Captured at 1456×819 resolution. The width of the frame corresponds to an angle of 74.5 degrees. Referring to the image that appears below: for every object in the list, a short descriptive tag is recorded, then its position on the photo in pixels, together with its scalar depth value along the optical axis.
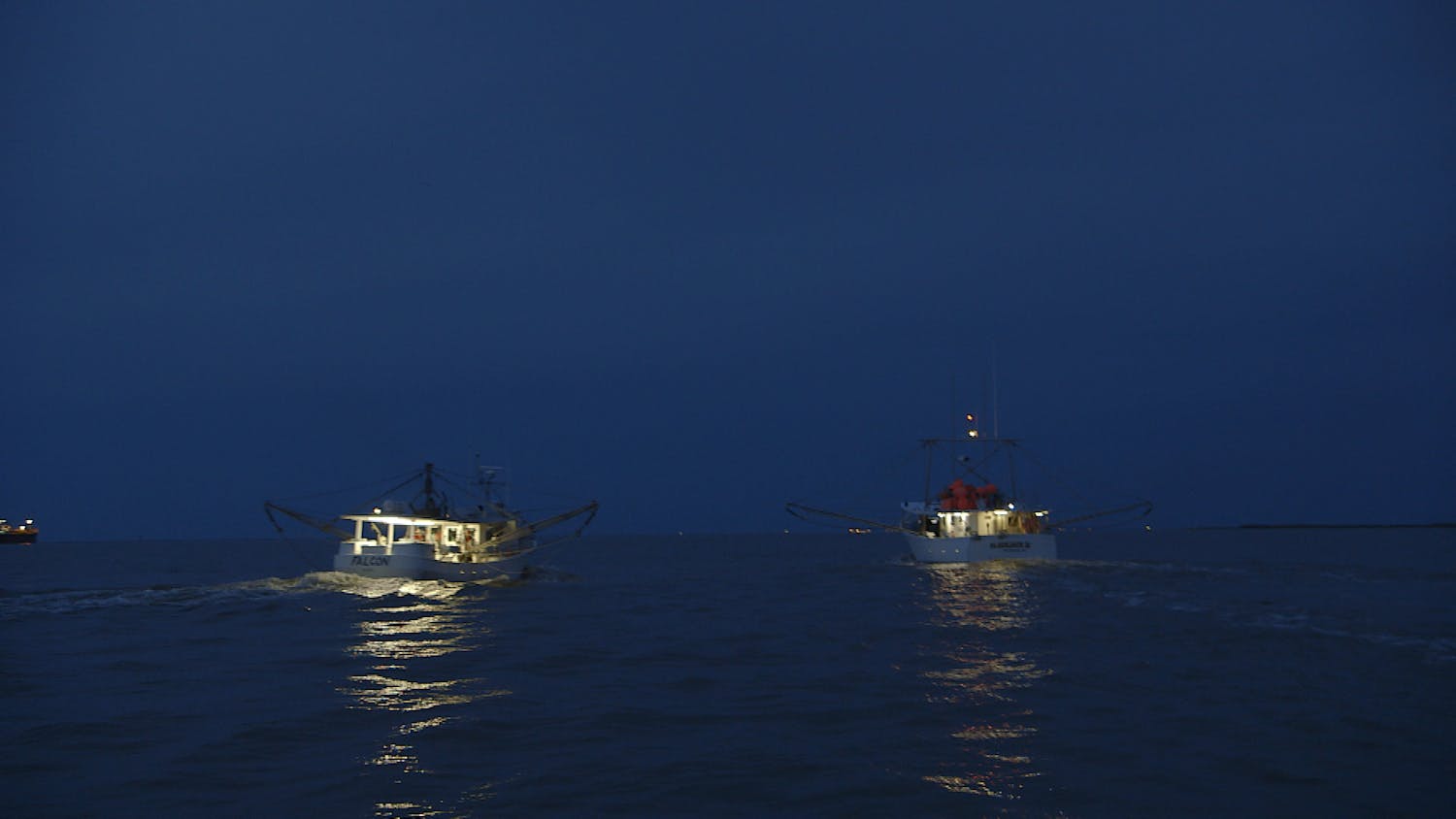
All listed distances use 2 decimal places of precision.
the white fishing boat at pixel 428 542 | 59.16
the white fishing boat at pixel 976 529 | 80.38
